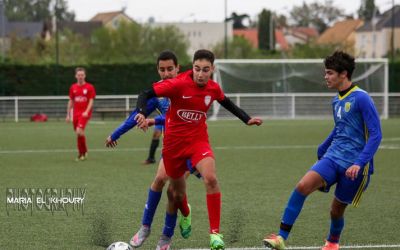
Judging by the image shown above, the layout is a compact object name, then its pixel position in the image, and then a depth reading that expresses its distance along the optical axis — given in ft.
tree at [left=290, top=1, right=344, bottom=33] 371.76
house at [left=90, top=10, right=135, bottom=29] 366.55
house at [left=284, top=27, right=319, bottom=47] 397.60
